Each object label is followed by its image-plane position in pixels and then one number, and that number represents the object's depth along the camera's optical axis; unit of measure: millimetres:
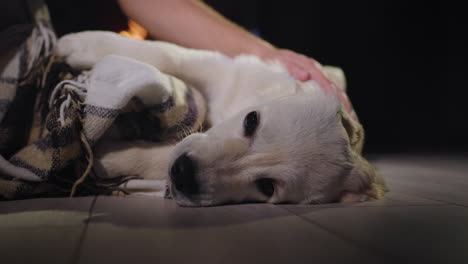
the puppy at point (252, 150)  646
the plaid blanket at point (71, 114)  644
